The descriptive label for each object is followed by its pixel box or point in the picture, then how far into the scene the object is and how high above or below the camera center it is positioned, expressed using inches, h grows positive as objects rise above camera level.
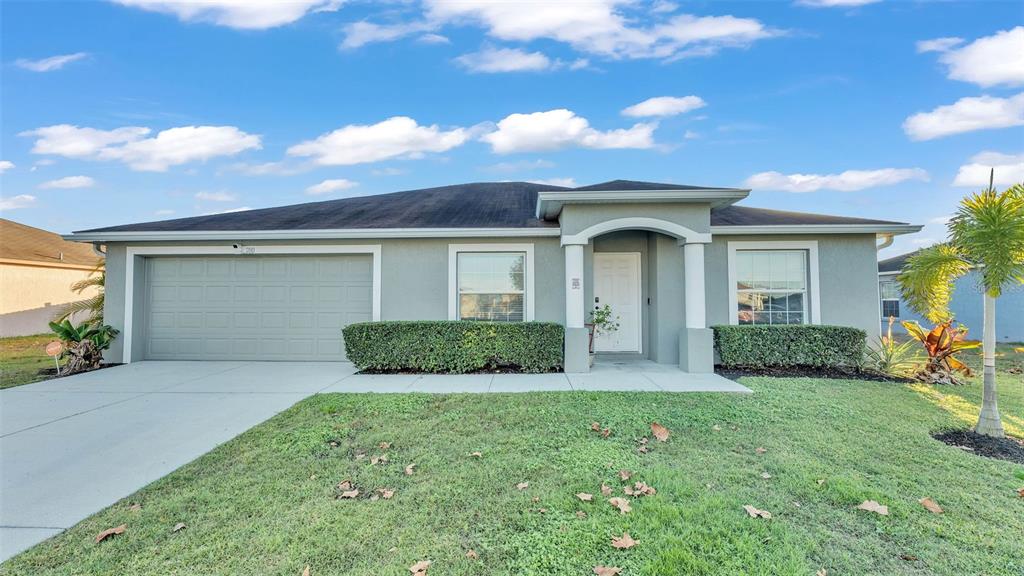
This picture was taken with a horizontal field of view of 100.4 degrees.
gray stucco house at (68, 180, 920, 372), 341.7 +21.8
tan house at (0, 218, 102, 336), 580.4 +40.8
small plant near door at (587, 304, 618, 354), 322.3 -14.7
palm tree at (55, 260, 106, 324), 390.6 -1.1
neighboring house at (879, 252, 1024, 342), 556.4 -8.0
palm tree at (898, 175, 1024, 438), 171.0 +23.5
